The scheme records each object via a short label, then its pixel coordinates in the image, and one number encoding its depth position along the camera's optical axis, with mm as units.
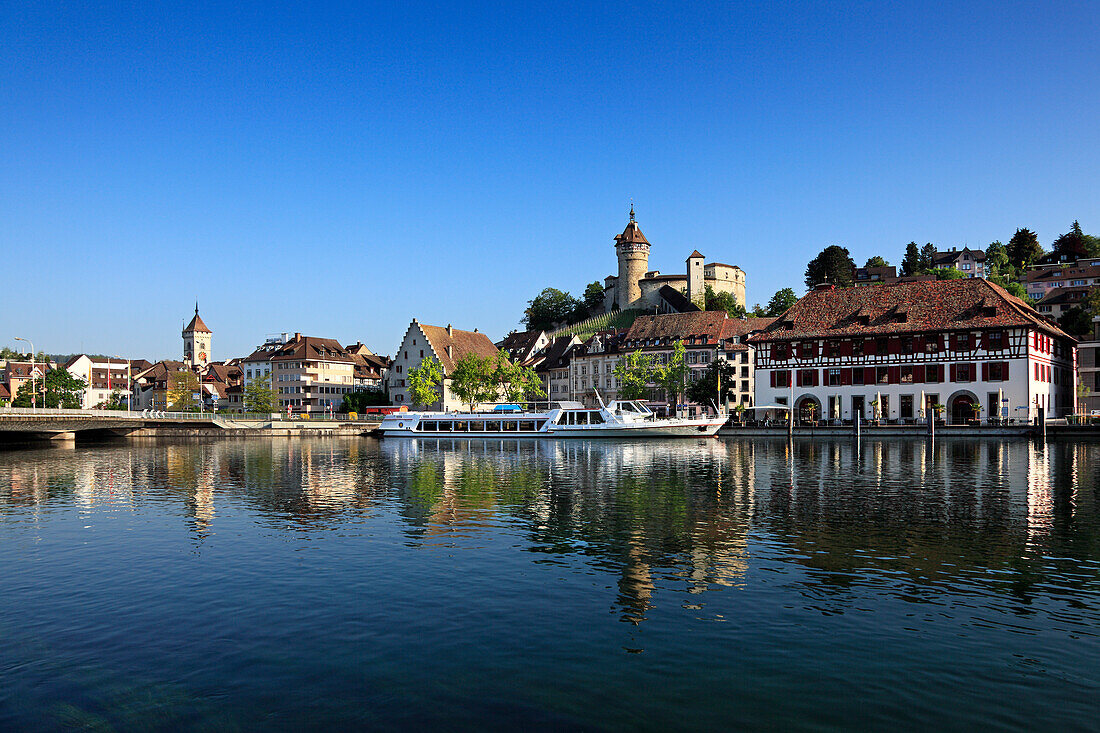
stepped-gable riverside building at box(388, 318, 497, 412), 132125
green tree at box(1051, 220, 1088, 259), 180125
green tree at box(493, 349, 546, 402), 124469
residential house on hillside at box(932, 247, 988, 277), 192125
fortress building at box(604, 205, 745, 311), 174000
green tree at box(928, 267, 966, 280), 167000
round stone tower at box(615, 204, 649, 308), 179875
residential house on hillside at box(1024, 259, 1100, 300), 153462
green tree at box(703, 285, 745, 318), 171750
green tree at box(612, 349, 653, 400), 111062
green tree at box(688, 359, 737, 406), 108694
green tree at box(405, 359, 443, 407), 122062
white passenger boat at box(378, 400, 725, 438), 85562
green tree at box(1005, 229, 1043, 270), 186250
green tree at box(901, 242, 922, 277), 184625
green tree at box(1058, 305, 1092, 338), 105250
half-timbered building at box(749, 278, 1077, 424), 79125
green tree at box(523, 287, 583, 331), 188125
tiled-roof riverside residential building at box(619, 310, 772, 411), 121250
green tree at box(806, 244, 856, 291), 159750
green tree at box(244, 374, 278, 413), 141700
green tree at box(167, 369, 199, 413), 149312
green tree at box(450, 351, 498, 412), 122438
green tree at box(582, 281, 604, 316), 190250
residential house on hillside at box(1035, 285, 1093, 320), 137825
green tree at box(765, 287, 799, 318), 158500
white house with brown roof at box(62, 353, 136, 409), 192500
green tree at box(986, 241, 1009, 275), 186500
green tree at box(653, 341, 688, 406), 108625
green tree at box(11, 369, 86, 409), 155125
